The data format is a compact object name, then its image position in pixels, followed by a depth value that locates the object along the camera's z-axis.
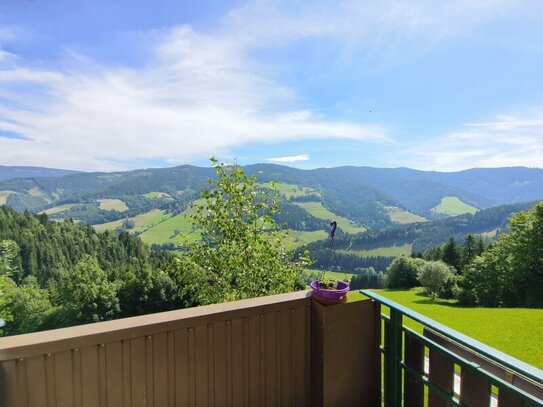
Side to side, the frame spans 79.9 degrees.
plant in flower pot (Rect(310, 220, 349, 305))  2.19
